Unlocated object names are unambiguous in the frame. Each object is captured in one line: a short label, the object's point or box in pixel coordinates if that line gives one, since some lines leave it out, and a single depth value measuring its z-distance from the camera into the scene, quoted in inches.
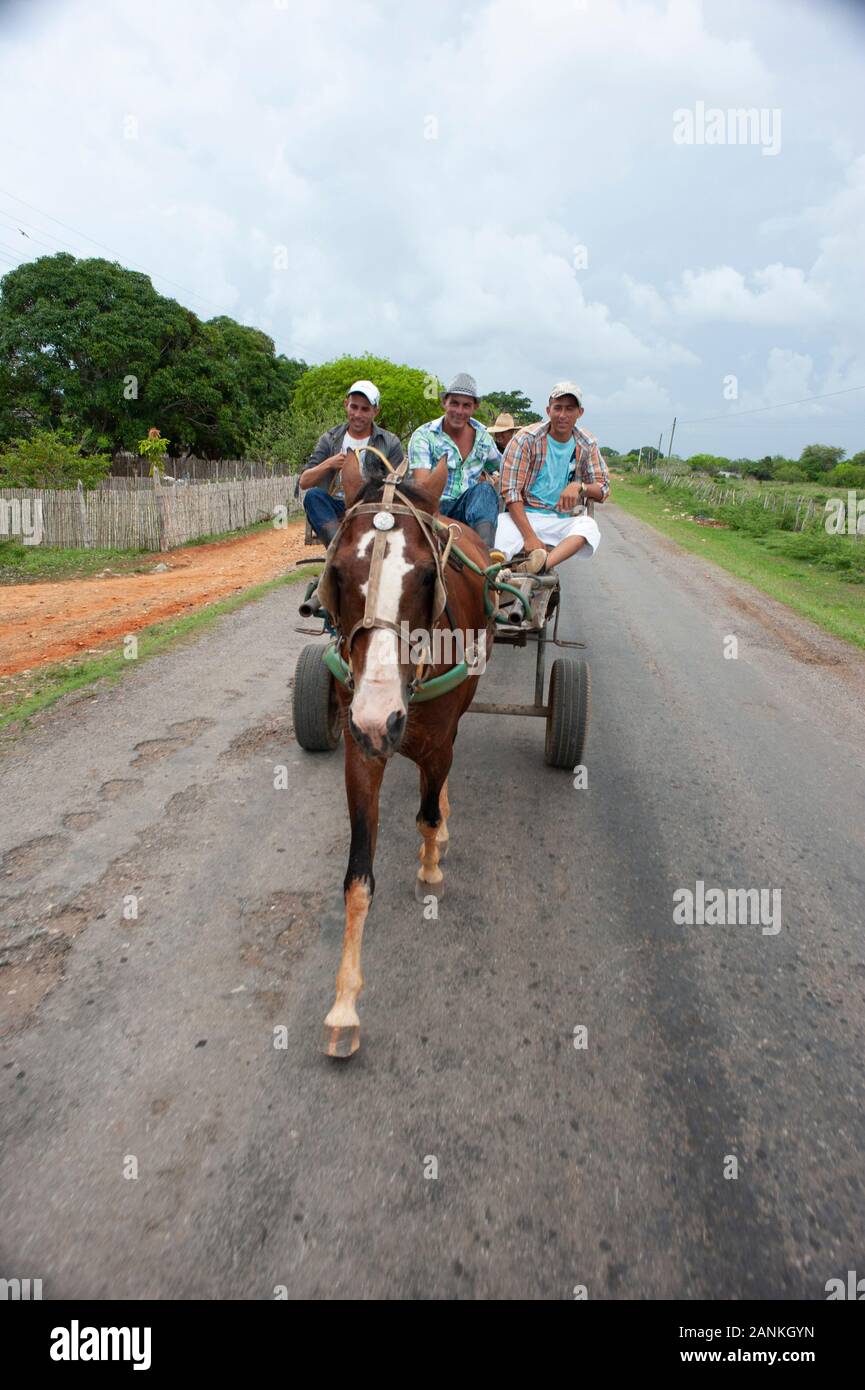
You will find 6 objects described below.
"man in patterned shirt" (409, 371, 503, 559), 178.1
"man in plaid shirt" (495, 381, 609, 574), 195.9
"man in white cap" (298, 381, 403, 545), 152.5
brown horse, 91.3
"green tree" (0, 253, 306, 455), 930.7
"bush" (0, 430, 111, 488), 551.8
